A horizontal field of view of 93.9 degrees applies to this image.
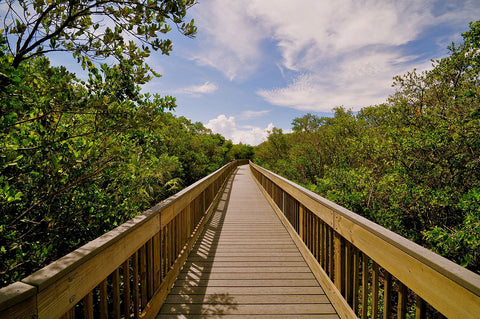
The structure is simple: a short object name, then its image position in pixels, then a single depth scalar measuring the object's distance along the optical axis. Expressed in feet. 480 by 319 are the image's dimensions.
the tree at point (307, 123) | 51.33
